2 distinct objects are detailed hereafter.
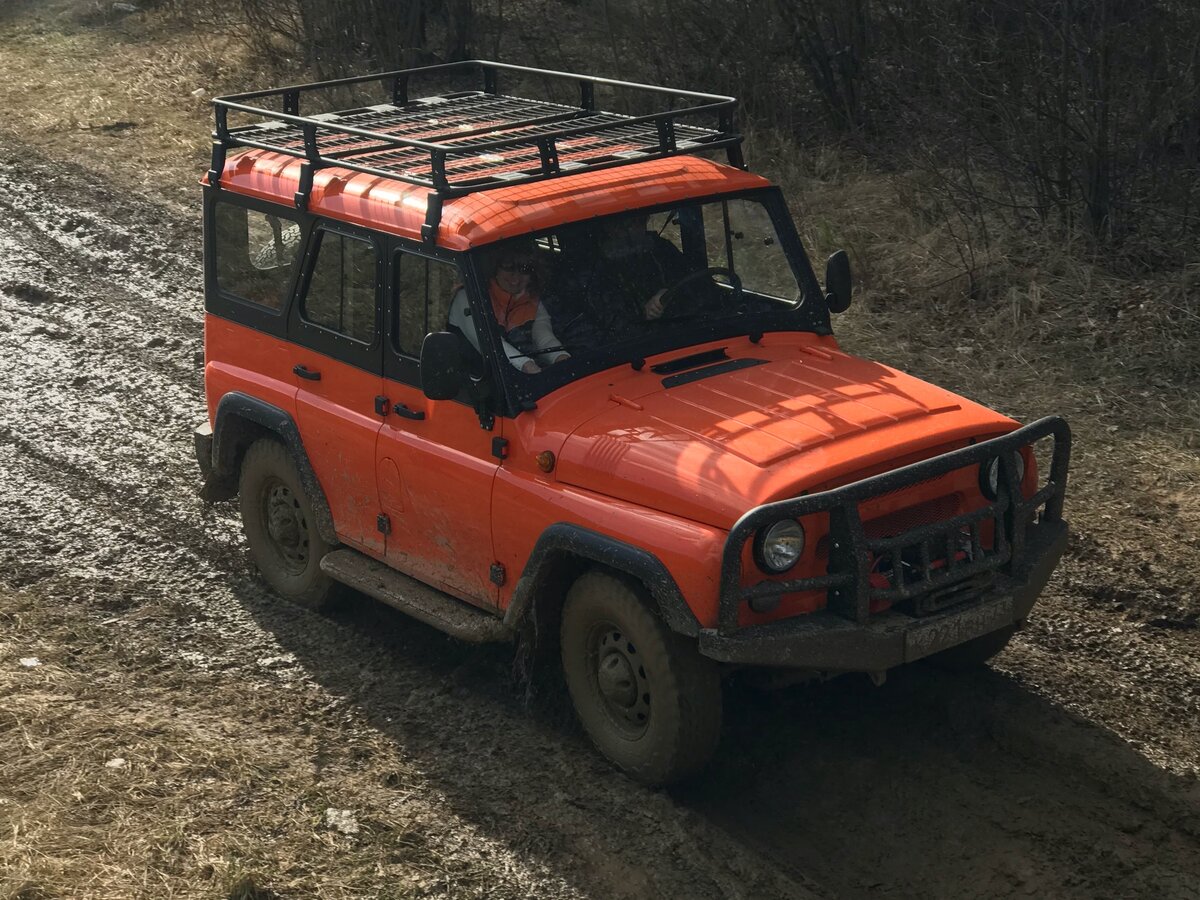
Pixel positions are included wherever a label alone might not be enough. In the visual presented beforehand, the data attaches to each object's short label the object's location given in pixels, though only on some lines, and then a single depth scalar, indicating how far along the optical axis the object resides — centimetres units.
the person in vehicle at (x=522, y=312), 541
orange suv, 475
